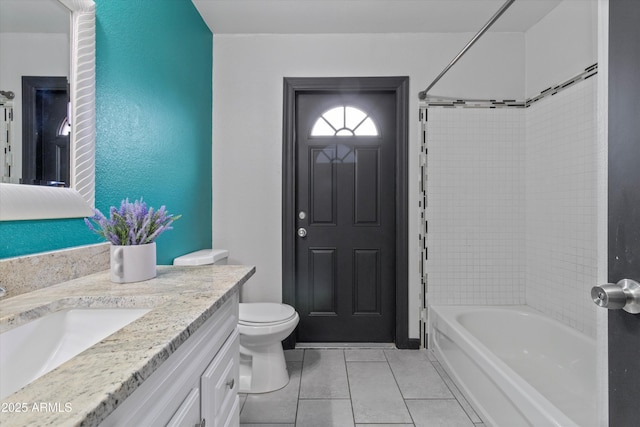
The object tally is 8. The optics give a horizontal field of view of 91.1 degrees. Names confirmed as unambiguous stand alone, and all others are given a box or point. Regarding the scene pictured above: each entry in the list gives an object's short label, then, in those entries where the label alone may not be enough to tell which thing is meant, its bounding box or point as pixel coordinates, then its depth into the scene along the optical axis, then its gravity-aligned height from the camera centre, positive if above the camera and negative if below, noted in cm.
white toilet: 177 -77
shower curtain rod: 140 +91
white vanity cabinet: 53 -38
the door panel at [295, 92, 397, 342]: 244 -10
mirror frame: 105 +33
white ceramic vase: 99 -17
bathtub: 131 -82
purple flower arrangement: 104 -4
